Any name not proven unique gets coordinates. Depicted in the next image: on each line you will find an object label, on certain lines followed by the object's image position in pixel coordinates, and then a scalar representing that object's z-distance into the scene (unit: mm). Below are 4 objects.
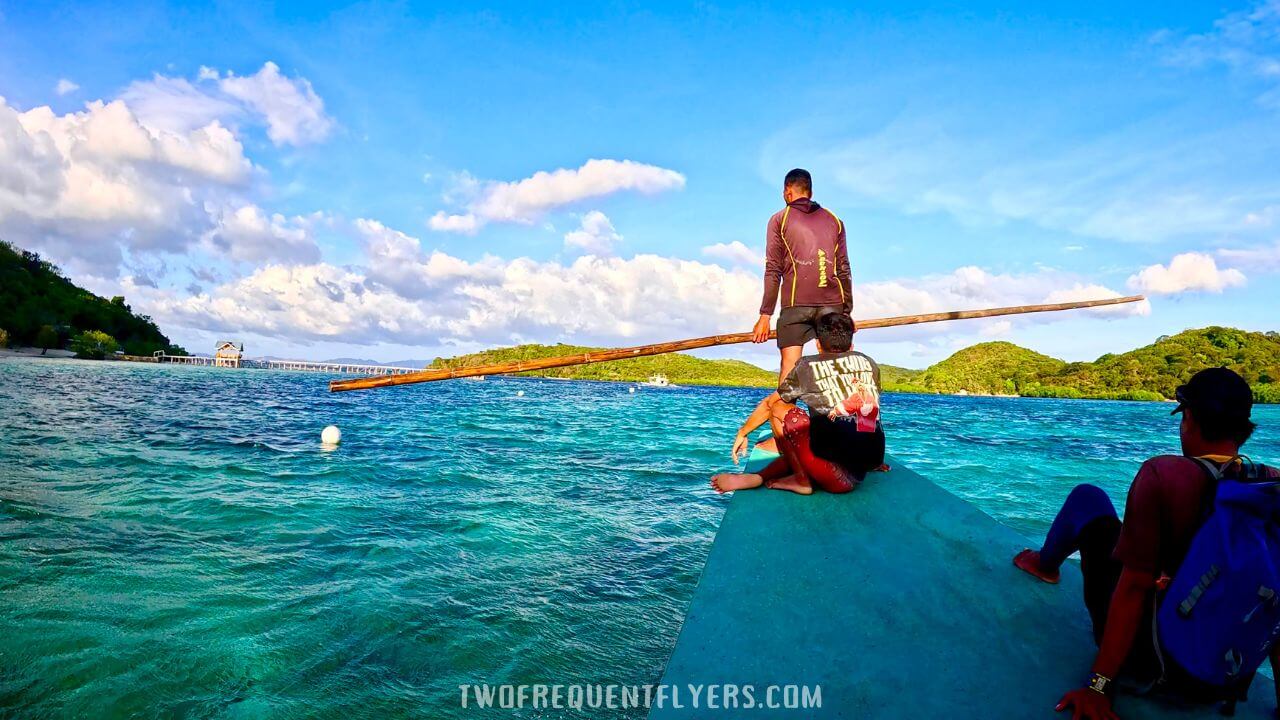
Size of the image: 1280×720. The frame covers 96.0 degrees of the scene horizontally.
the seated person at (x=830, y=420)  3920
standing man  4422
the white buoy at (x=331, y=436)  14875
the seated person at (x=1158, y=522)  1953
